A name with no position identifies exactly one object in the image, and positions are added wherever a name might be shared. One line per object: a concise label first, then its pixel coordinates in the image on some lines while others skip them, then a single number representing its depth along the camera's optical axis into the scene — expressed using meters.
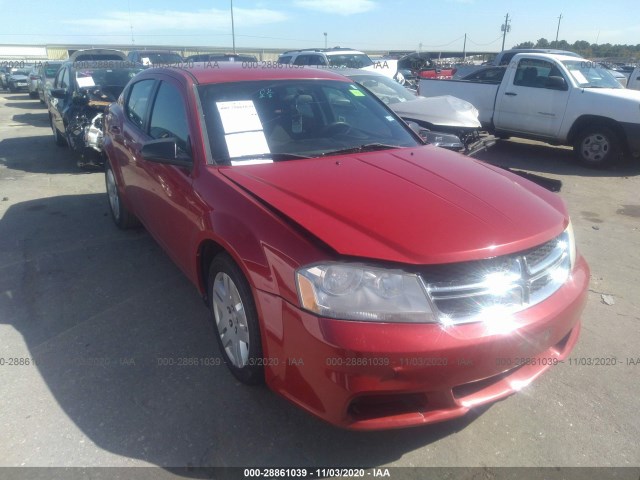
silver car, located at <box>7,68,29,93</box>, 25.27
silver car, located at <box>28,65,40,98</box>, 20.59
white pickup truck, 8.14
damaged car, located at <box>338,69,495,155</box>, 7.36
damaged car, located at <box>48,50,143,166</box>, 7.85
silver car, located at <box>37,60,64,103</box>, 15.13
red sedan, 2.03
